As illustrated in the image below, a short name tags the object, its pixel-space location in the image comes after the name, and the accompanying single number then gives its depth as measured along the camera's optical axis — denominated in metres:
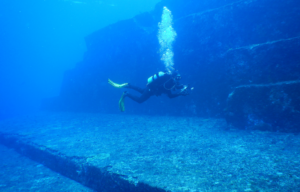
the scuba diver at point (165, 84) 5.36
